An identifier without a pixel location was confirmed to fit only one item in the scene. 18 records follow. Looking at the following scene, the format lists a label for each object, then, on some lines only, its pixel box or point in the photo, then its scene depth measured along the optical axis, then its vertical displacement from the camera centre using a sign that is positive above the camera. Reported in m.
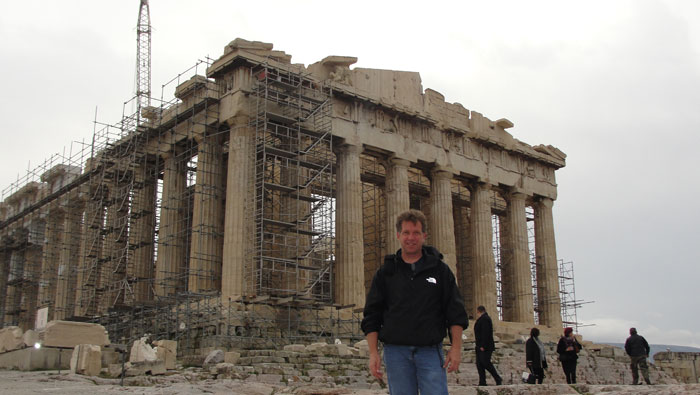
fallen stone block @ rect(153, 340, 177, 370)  18.91 +0.23
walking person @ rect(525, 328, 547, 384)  15.51 +0.05
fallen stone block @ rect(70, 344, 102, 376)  16.34 +0.04
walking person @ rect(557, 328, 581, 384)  16.64 +0.14
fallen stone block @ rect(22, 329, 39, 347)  19.09 +0.59
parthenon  29.28 +7.48
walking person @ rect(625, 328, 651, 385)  18.08 +0.16
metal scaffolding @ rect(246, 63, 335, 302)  28.59 +6.78
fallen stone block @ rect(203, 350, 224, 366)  19.89 +0.08
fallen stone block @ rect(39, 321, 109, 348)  18.55 +0.67
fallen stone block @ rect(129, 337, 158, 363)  18.39 +0.21
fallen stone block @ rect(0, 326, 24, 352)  19.22 +0.58
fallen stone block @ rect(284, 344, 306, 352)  21.26 +0.34
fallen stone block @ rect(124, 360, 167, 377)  16.16 -0.13
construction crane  57.28 +22.90
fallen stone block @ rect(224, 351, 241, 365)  20.43 +0.10
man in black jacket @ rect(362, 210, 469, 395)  5.86 +0.33
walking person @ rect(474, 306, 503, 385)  14.66 +0.26
